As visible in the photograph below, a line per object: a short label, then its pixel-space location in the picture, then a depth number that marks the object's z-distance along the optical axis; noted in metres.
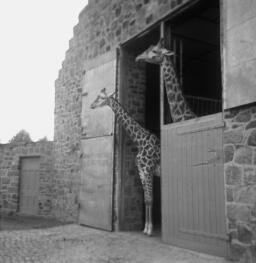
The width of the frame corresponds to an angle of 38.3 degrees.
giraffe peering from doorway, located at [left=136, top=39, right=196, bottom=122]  5.95
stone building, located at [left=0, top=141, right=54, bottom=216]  10.43
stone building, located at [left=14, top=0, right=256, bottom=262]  4.56
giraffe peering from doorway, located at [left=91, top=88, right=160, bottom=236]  6.61
